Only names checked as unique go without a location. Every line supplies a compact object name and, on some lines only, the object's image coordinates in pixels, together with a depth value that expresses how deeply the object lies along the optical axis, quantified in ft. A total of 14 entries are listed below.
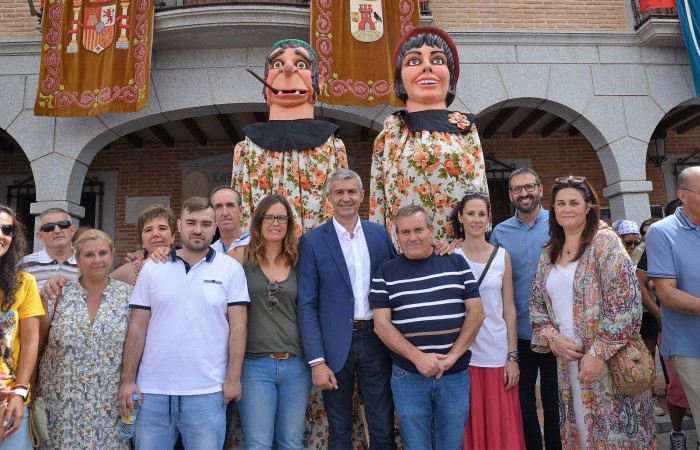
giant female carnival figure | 10.90
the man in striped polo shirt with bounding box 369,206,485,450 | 8.25
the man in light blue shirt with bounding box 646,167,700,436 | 9.13
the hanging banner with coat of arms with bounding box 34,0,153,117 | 19.81
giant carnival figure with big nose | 11.09
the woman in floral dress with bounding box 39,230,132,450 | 8.10
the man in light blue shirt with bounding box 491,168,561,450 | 10.02
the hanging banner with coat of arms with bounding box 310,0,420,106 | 19.94
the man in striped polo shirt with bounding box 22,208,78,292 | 10.99
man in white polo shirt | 7.97
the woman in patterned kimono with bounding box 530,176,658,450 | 8.18
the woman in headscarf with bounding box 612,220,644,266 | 15.96
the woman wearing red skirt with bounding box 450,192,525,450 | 8.81
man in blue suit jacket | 8.45
